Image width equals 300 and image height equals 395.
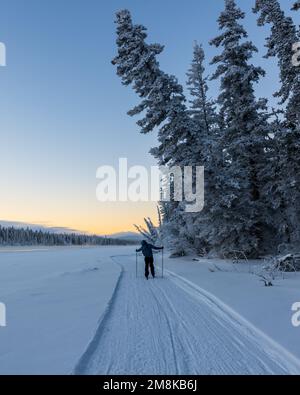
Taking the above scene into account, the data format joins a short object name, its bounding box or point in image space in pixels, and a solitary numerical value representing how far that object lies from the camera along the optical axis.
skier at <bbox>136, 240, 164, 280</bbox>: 15.54
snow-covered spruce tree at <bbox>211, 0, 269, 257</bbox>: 18.52
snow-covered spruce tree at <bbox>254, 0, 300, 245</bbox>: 17.50
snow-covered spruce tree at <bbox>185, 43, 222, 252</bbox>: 18.19
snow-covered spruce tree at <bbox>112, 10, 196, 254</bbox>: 19.20
